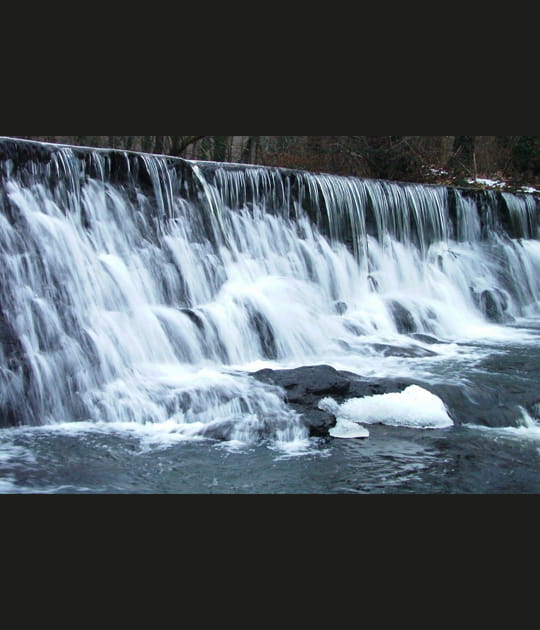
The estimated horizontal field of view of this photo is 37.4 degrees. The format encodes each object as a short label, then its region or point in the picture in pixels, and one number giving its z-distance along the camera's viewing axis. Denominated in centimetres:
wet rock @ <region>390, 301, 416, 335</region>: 1250
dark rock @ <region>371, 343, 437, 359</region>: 1074
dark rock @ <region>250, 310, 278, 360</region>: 1038
